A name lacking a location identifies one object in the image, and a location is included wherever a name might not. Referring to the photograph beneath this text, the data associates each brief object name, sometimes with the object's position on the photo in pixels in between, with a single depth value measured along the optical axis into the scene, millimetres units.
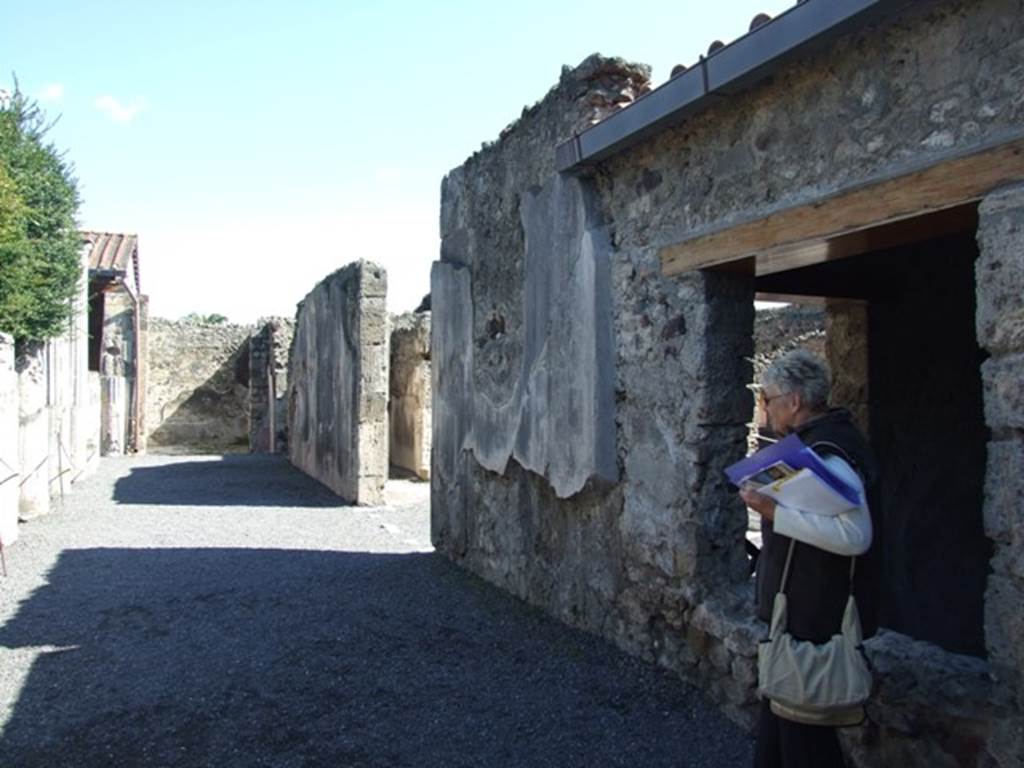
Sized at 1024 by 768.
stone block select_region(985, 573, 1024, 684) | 2471
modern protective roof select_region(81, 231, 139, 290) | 16072
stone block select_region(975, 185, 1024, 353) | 2467
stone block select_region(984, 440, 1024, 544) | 2480
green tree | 8766
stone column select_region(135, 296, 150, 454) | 21200
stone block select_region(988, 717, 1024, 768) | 2443
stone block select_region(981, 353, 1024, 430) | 2490
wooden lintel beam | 2527
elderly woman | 2418
